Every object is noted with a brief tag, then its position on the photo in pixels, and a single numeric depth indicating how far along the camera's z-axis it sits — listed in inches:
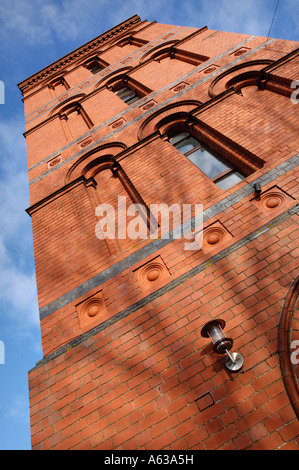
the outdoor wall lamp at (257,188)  172.6
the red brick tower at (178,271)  121.0
